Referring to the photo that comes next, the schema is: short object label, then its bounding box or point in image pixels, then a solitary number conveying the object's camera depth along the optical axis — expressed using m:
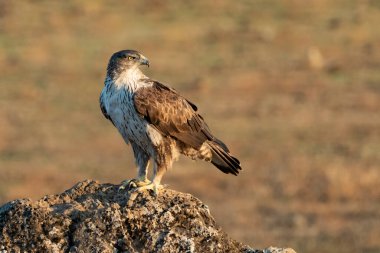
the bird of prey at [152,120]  18.12
